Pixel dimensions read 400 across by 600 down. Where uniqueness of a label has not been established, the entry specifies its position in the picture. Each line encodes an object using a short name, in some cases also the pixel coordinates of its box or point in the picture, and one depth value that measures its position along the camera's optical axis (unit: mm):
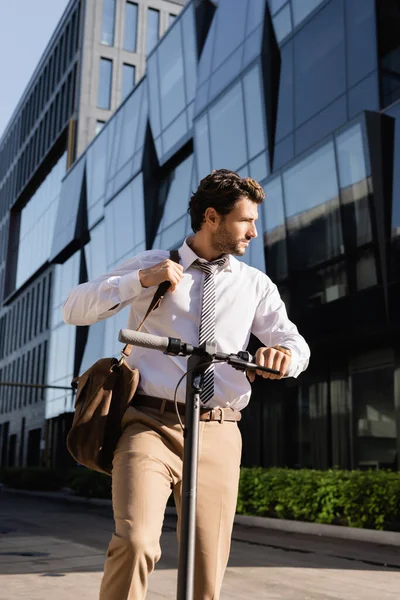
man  2701
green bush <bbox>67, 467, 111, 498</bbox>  25062
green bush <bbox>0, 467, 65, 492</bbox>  35156
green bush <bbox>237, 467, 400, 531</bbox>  12211
